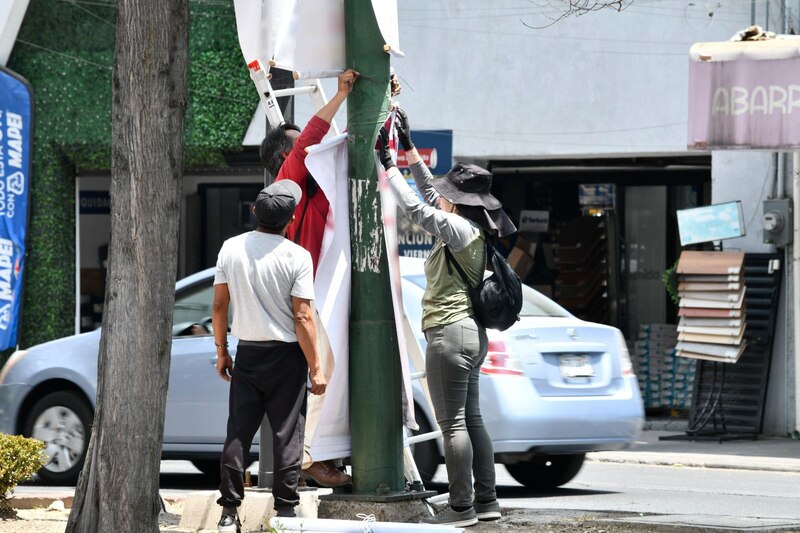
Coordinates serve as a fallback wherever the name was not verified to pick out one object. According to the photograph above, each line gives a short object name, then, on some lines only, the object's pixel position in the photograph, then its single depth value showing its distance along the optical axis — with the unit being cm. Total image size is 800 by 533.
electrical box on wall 3062
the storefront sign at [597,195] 3706
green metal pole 1341
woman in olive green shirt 1362
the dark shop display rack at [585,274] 3691
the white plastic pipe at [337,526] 1127
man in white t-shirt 1302
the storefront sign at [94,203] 3925
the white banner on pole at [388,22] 1343
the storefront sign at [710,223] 3102
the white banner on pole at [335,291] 1344
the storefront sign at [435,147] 3356
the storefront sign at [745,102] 2727
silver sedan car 1862
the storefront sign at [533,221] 3747
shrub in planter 1622
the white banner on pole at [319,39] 1369
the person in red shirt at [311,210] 1383
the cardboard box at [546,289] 3706
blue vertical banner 3600
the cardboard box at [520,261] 3634
